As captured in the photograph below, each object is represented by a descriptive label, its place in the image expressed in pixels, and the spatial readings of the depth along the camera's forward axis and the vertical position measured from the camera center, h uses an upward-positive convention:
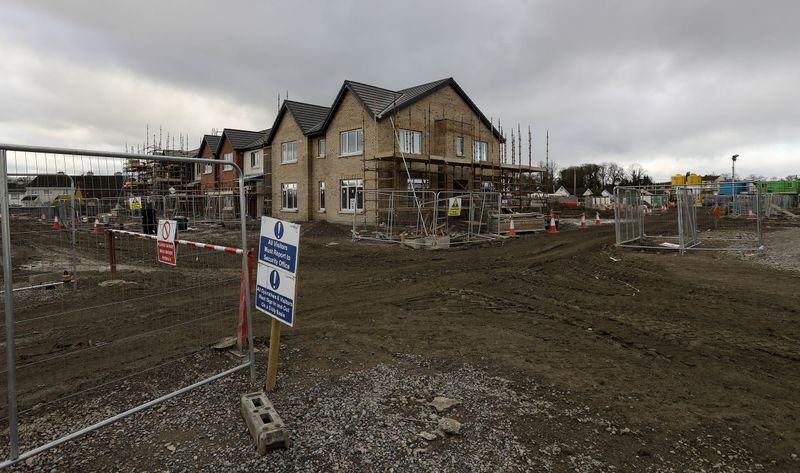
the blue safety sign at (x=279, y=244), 4.15 -0.28
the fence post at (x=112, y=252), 9.63 -0.77
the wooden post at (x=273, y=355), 4.41 -1.35
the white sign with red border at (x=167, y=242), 5.61 -0.33
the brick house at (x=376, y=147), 25.34 +3.97
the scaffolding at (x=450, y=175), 20.14 +2.12
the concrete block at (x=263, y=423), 3.43 -1.63
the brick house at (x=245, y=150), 35.13 +5.35
